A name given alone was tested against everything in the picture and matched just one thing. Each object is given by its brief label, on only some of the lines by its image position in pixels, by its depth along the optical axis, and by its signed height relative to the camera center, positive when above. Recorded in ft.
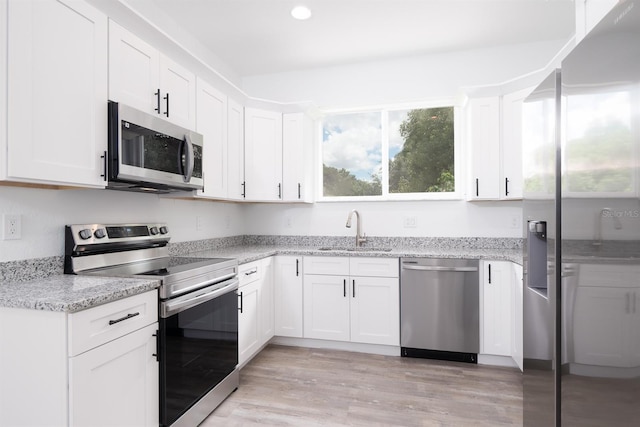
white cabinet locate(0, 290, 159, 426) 4.18 -1.92
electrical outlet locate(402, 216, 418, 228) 11.64 -0.27
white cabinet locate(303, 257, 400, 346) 9.98 -2.51
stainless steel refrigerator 2.85 -0.16
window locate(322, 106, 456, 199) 11.82 +2.15
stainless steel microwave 5.95 +1.17
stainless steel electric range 5.76 -1.73
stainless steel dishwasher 9.41 -2.58
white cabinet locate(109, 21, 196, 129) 6.15 +2.70
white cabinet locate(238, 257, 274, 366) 8.66 -2.54
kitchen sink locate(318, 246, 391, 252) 10.87 -1.14
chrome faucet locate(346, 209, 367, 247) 11.43 -0.55
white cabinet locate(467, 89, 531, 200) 9.64 +1.93
